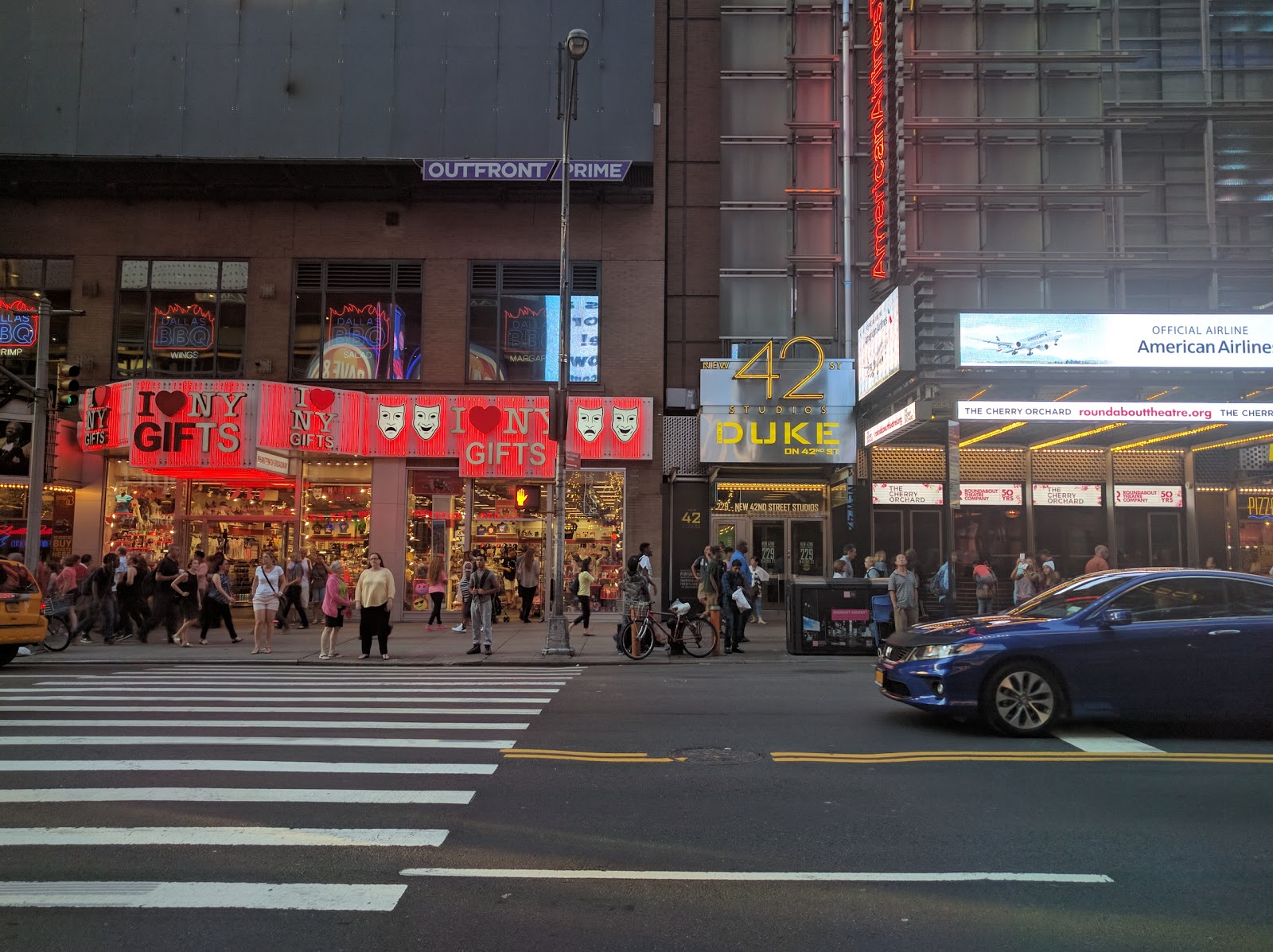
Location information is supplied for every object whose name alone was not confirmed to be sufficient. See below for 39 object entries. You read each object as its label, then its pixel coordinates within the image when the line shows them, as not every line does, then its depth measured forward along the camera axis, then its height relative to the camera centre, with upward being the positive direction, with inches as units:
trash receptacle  634.2 -44.5
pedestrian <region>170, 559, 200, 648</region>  674.2 -38.1
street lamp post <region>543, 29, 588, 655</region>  623.5 +96.9
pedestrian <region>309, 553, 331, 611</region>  816.9 -27.6
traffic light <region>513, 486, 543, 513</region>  892.0 +50.9
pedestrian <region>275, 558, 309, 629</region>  787.4 -34.3
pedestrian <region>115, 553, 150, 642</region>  708.0 -36.2
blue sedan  333.4 -42.3
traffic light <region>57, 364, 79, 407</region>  703.7 +121.8
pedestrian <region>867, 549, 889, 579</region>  693.9 -9.6
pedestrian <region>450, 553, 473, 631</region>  686.8 -35.2
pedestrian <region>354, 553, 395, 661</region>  587.5 -33.0
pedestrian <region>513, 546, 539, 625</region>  843.4 -27.8
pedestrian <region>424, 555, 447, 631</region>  801.6 -36.9
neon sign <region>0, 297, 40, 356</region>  736.7 +182.7
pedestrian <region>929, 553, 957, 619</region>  667.4 -23.9
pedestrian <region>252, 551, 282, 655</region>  631.8 -33.8
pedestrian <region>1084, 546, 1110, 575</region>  729.0 -5.8
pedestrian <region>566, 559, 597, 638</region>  761.0 -33.7
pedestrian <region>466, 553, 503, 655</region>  631.2 -34.2
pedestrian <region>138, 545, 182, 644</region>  676.7 -36.5
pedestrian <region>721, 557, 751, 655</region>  649.0 -36.9
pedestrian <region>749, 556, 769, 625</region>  772.0 -26.6
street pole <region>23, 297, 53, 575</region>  703.7 +94.8
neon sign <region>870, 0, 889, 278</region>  816.3 +364.6
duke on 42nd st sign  825.5 +127.7
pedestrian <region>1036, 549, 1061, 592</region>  765.3 -17.0
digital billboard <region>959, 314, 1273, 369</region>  642.2 +151.0
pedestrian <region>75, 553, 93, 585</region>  738.8 -16.5
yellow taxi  541.0 -38.0
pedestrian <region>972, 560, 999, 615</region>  772.0 -23.9
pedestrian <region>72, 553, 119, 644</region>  688.4 -40.2
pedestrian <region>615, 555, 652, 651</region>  609.0 -30.7
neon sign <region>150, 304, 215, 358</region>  885.2 +210.3
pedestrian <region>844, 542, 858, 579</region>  724.0 -2.8
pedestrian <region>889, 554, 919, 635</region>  633.6 -26.9
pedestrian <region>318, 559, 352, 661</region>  588.1 -37.3
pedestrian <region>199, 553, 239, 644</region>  693.3 -40.6
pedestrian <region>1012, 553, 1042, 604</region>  715.4 -21.0
